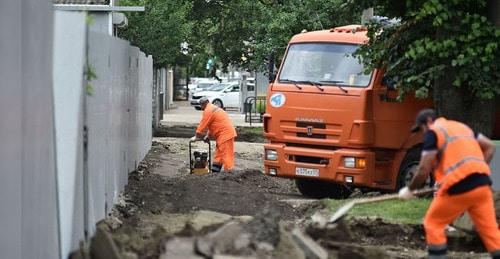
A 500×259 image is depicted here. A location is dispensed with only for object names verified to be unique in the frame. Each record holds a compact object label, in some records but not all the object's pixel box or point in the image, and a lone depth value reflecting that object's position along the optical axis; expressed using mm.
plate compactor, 29622
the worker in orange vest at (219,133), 29703
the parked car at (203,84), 116255
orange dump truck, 25111
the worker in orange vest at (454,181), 14247
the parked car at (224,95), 92063
